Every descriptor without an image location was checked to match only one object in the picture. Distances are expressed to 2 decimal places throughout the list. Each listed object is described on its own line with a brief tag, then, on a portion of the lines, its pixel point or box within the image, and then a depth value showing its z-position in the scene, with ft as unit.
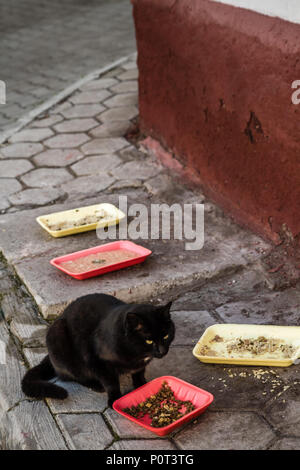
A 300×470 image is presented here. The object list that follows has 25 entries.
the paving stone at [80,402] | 10.73
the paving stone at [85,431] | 9.96
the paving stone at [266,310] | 12.89
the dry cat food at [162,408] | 10.16
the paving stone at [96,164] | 19.27
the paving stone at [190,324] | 12.42
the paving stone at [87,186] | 18.09
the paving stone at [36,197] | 17.79
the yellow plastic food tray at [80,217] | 15.83
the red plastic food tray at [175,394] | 9.85
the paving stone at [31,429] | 10.06
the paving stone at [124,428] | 10.05
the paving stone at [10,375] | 11.04
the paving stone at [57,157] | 19.75
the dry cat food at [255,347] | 11.72
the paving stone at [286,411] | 10.03
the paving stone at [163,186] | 17.79
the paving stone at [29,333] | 12.40
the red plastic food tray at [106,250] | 14.05
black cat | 10.00
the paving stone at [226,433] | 9.77
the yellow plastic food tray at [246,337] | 11.41
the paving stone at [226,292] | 13.61
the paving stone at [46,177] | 18.70
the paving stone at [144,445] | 9.79
